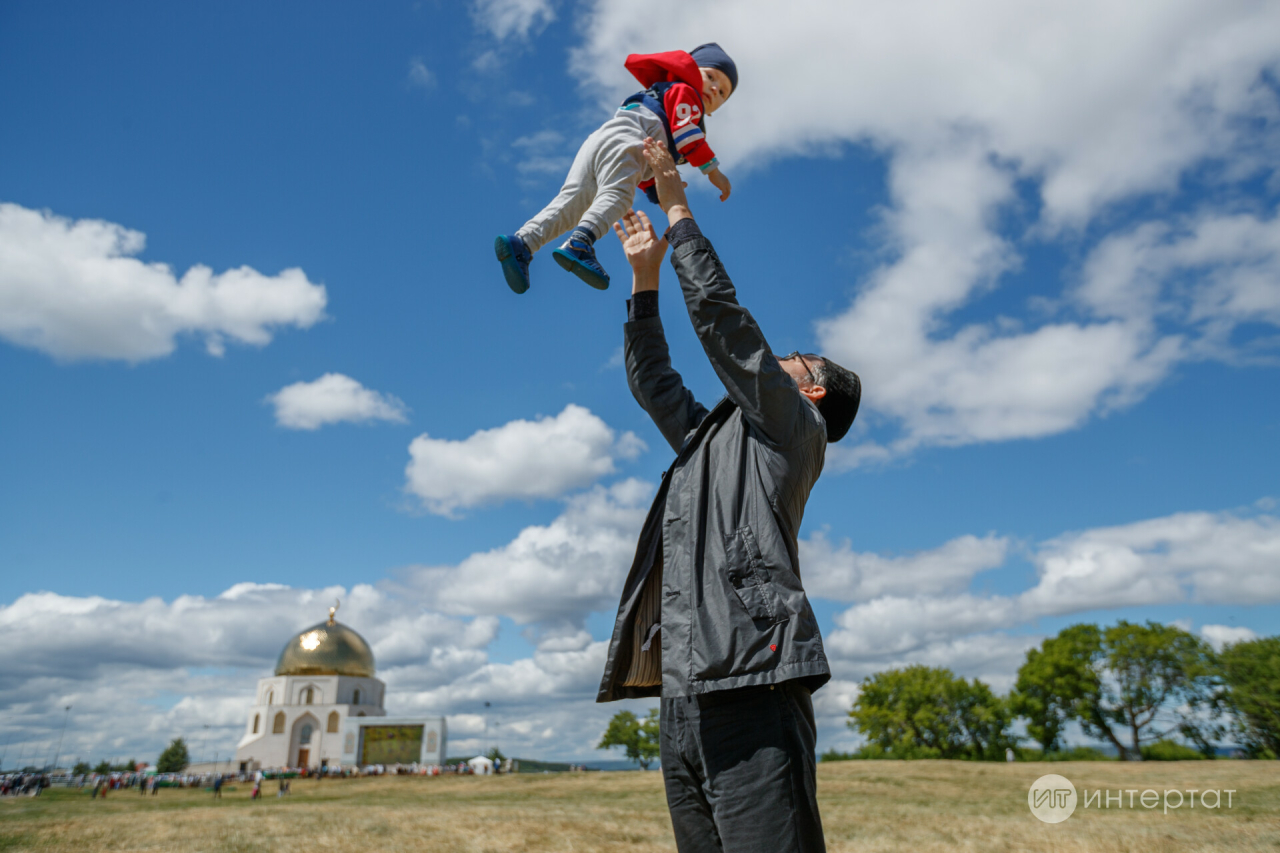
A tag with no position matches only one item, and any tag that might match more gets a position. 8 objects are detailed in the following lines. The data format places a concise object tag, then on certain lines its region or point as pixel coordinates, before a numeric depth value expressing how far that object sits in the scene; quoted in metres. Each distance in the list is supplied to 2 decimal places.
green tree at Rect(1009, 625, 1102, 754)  48.19
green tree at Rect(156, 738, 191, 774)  86.44
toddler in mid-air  3.36
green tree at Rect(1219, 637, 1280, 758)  34.09
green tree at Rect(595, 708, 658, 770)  70.06
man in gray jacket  2.16
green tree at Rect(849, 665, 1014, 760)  52.00
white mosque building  55.59
